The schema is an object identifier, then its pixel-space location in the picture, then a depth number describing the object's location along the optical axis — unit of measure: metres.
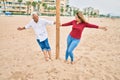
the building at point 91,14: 125.44
